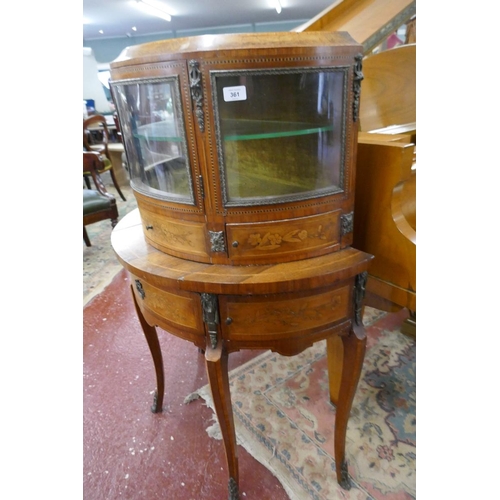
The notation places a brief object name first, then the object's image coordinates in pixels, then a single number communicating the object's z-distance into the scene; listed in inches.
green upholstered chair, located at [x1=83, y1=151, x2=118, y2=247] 121.0
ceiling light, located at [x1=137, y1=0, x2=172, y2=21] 263.4
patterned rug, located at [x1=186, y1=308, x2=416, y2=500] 52.7
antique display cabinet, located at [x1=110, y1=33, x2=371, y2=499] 32.4
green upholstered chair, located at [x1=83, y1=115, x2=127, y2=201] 176.4
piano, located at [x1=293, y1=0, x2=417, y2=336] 42.0
